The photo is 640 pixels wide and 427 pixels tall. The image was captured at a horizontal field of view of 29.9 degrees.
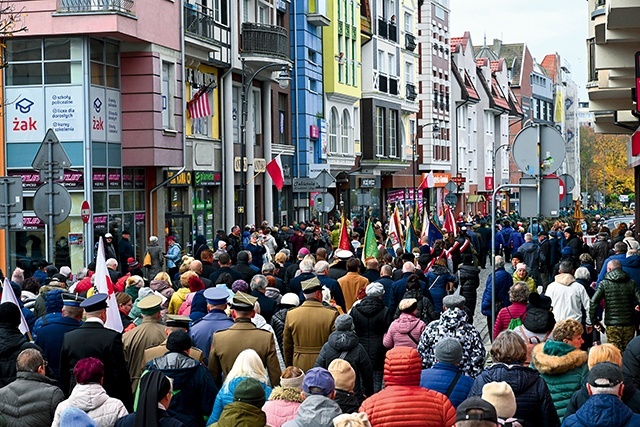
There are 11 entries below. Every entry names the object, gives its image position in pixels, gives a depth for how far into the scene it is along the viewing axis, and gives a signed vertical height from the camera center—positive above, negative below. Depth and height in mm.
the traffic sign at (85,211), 20984 -257
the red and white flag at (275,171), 35469 +675
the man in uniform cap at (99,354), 9477 -1248
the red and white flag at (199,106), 33750 +2535
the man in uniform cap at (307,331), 11602 -1336
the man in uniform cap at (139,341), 10120 -1231
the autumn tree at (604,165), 124825 +2614
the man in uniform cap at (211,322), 10727 -1149
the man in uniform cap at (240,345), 10062 -1274
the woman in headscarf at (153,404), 7059 -1244
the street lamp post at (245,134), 32125 +1761
